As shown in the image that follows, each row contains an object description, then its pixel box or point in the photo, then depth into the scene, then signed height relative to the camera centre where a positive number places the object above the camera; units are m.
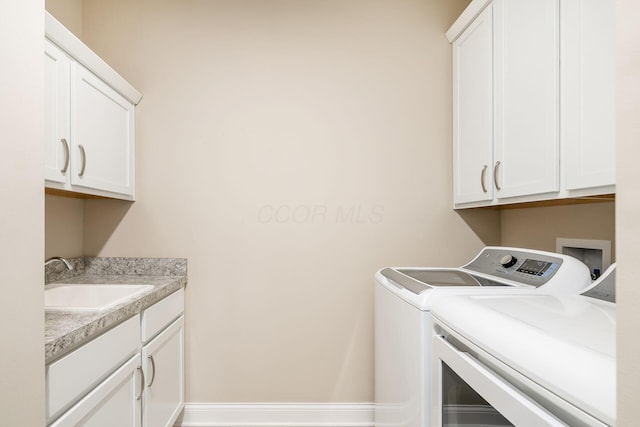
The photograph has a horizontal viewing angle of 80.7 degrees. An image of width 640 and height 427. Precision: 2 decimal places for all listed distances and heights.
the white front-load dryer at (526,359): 0.56 -0.27
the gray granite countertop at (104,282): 1.02 -0.34
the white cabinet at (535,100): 1.12 +0.41
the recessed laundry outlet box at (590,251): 1.44 -0.17
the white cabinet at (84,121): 1.41 +0.40
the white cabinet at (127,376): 1.02 -0.58
